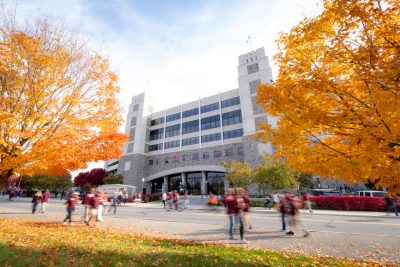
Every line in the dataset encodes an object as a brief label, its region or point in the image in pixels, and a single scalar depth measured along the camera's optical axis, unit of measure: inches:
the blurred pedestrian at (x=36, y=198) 667.4
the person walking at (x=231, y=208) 354.0
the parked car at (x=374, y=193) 1055.1
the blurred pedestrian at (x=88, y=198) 501.0
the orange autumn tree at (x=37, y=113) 349.7
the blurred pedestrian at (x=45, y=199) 711.4
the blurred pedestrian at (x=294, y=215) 383.9
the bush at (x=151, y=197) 1568.2
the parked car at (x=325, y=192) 1357.0
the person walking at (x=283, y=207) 416.2
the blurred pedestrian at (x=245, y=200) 364.9
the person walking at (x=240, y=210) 335.8
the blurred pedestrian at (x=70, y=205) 481.4
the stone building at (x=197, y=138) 1658.5
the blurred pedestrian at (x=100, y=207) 520.9
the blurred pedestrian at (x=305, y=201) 759.4
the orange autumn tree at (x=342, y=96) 178.5
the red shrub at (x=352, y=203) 865.3
